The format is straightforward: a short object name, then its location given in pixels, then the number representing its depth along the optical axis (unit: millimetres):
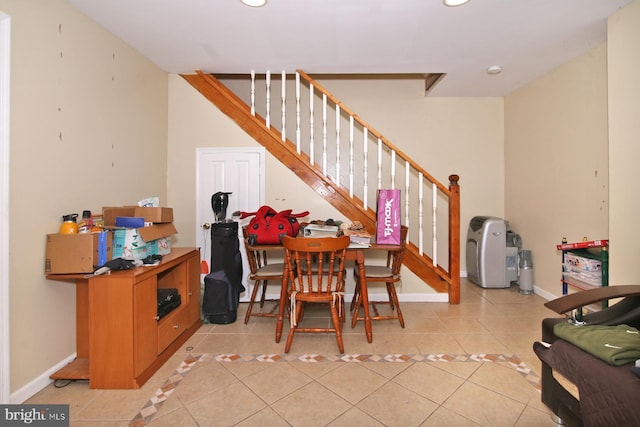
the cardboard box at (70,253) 1980
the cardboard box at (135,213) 2502
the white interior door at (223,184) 3686
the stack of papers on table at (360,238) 2781
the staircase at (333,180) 3559
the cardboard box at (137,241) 2254
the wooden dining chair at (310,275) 2332
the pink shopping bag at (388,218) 3016
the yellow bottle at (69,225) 2078
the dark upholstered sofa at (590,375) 1155
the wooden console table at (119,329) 1958
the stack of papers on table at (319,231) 2791
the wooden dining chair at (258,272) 2924
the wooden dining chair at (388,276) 2832
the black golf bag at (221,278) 2977
